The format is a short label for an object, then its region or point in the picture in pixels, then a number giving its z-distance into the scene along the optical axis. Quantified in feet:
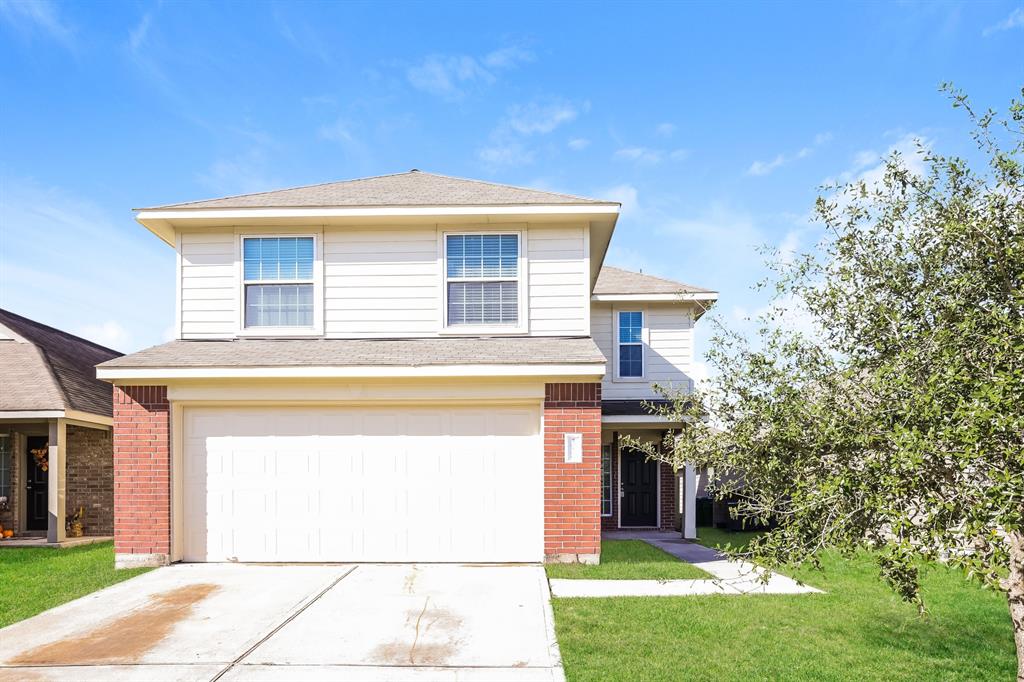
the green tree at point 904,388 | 11.62
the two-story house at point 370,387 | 31.04
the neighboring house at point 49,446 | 42.60
